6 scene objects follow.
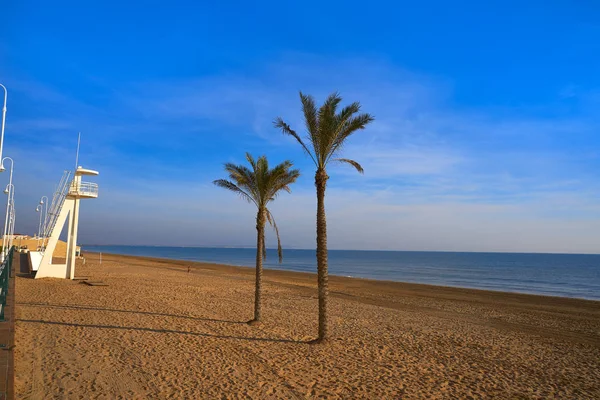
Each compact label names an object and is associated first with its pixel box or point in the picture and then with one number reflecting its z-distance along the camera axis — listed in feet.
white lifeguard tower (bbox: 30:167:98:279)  73.36
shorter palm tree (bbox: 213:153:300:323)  41.50
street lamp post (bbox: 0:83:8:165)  36.76
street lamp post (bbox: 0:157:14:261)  85.67
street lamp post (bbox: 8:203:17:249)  108.47
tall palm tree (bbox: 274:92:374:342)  33.32
